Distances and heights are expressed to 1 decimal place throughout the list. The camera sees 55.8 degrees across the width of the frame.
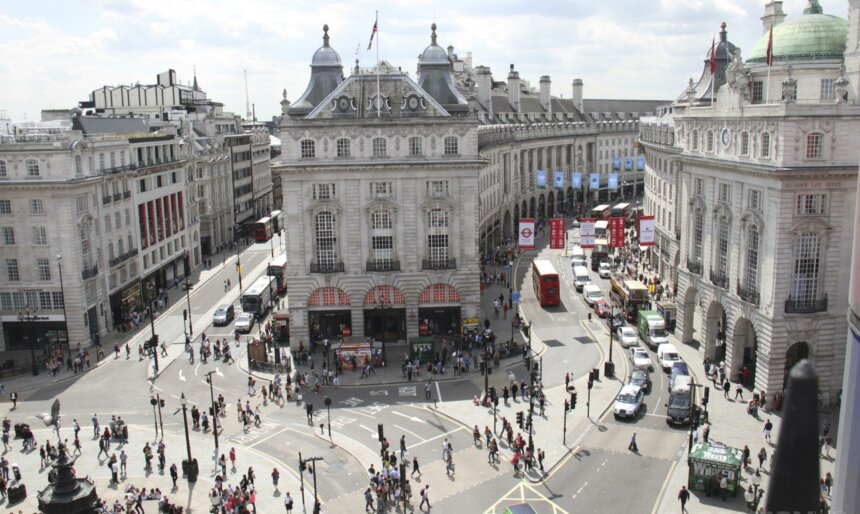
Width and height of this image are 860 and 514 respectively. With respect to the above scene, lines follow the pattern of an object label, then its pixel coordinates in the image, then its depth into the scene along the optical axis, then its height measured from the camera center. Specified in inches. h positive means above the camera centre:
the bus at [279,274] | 3548.2 -616.9
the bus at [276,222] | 5517.2 -614.7
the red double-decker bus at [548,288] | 3206.2 -641.5
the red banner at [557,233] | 3216.0 -429.5
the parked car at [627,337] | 2696.9 -710.8
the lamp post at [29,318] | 2737.5 -609.5
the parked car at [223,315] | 3145.9 -703.1
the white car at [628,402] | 2075.5 -719.8
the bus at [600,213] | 5162.4 -571.7
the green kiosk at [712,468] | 1622.8 -693.6
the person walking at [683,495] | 1563.7 -715.0
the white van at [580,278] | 3513.8 -665.8
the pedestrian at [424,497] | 1620.3 -732.6
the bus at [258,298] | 3206.2 -652.2
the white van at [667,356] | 2439.7 -707.5
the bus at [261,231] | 5103.3 -616.2
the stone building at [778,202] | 2011.6 -224.4
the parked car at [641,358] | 2428.6 -710.4
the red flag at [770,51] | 2092.0 +169.6
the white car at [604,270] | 3764.8 -684.0
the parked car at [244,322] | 3009.4 -701.2
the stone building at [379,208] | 2699.3 -266.0
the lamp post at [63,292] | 2752.5 -522.8
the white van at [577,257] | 3937.0 -661.8
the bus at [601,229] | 4399.6 -573.9
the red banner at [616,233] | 3388.8 -460.0
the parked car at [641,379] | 2234.3 -707.8
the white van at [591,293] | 3218.5 -675.8
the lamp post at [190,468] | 1764.3 -718.2
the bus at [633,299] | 2974.9 -647.2
